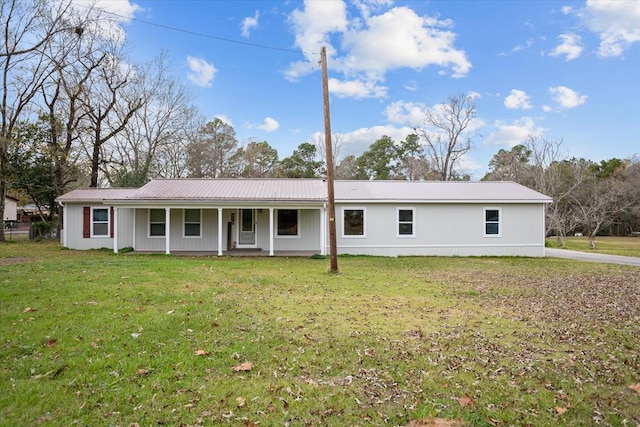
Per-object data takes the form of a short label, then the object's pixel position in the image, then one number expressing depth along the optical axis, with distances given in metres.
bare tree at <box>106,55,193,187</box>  28.14
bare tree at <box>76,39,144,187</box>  24.28
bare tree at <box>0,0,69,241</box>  20.02
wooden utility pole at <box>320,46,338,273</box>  10.95
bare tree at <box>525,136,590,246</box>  26.53
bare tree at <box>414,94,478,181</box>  34.72
